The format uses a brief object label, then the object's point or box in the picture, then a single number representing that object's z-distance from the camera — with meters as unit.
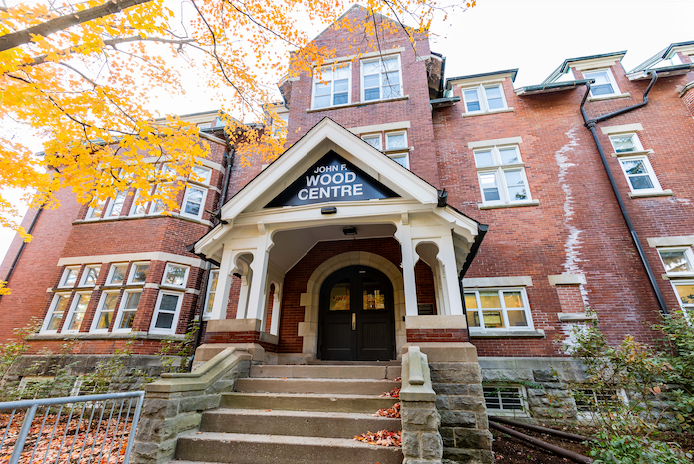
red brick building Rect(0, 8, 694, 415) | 6.55
